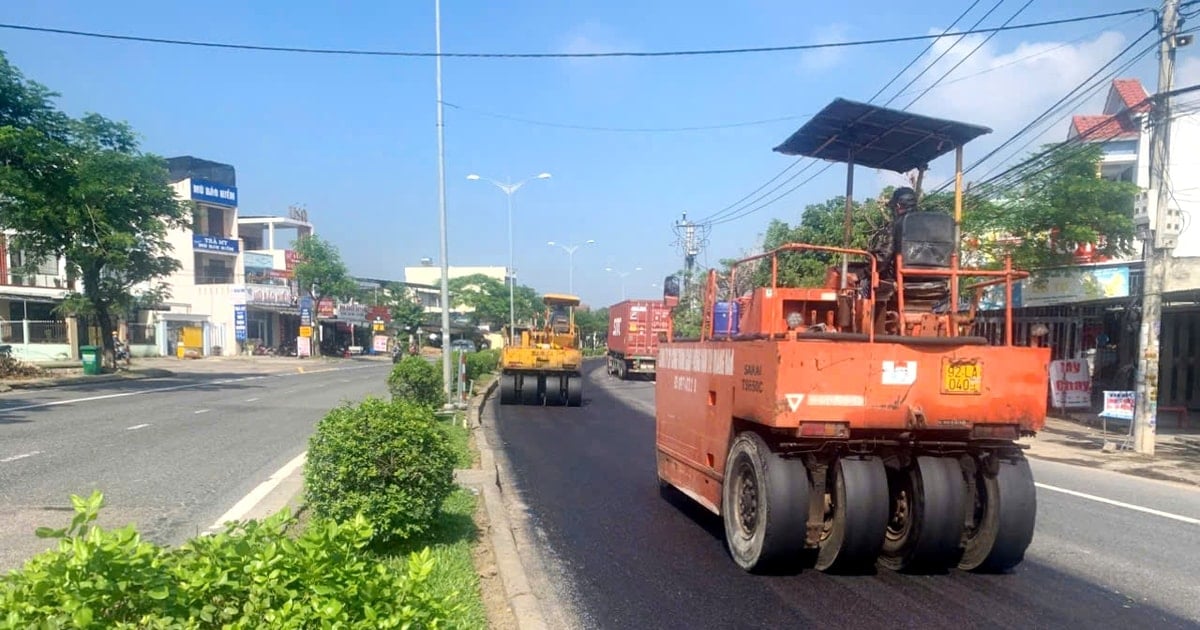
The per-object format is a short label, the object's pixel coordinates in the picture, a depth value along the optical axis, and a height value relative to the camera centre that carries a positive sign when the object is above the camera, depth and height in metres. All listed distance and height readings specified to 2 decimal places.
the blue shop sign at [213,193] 49.41 +5.66
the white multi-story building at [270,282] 53.22 +0.42
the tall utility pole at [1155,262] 14.13 +0.51
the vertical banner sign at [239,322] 50.22 -2.02
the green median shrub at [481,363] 28.23 -2.78
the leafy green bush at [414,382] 15.94 -1.76
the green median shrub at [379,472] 5.95 -1.32
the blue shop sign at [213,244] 50.66 +2.64
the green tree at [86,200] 21.55 +2.57
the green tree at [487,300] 69.25 -0.89
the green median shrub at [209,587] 2.54 -0.95
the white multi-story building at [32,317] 39.03 -1.45
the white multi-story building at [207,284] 49.19 +0.21
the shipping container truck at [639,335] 36.25 -1.92
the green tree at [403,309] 65.75 -1.59
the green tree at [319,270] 54.97 +1.19
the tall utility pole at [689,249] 39.31 +2.04
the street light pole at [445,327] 19.02 -0.88
